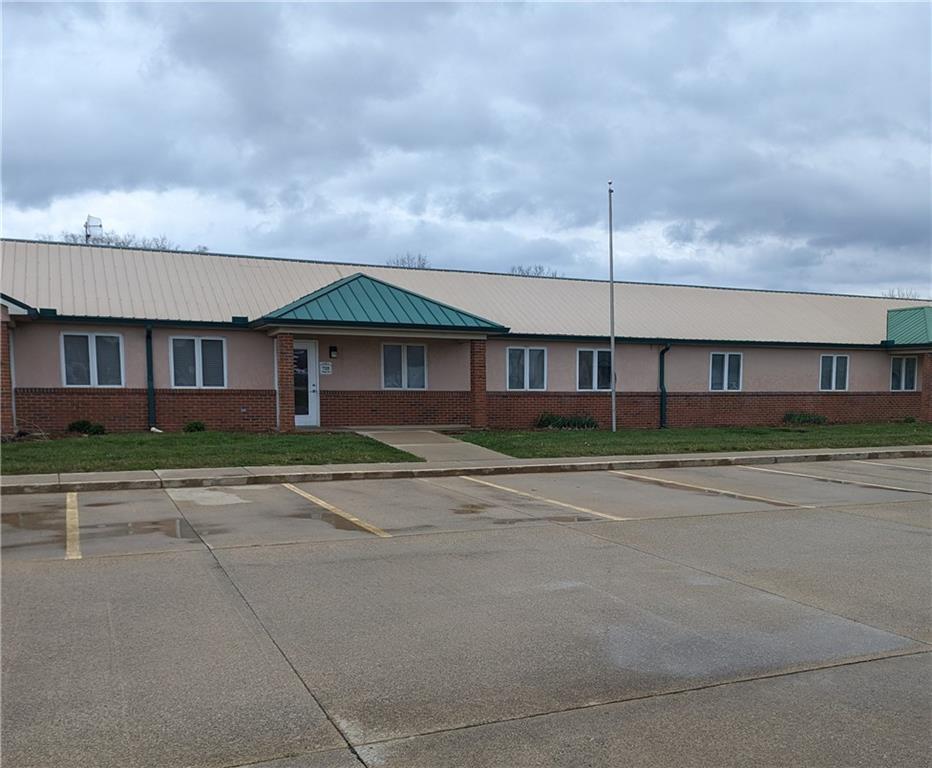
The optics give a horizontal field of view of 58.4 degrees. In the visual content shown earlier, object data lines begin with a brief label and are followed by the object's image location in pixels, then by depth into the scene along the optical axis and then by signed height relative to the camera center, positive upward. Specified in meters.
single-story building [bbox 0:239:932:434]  19.80 -0.03
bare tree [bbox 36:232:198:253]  54.44 +7.72
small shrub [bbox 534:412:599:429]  23.91 -2.13
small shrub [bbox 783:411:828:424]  27.59 -2.40
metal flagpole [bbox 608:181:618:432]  22.84 +1.83
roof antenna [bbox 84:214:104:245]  30.83 +4.77
